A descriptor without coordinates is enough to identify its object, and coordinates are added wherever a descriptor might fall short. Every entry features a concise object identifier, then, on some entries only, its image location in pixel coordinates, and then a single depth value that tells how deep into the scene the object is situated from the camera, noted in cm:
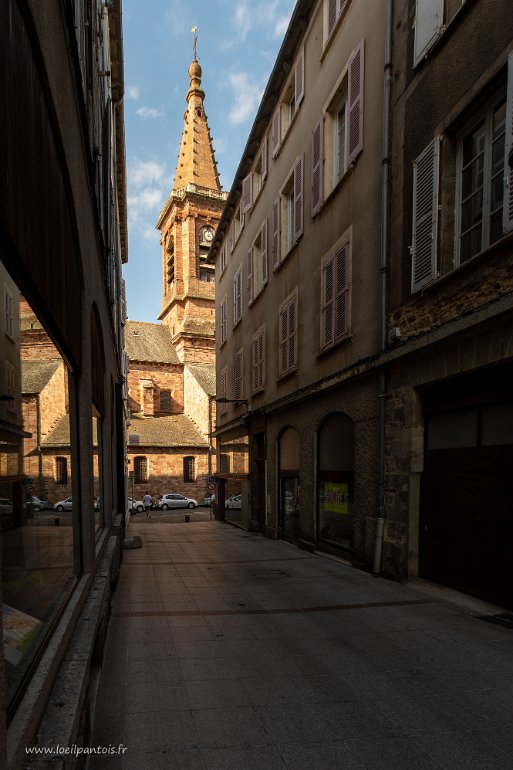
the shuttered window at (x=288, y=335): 1316
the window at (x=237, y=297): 1981
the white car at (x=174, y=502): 3641
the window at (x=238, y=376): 1930
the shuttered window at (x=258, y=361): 1627
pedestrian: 3183
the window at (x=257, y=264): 1627
